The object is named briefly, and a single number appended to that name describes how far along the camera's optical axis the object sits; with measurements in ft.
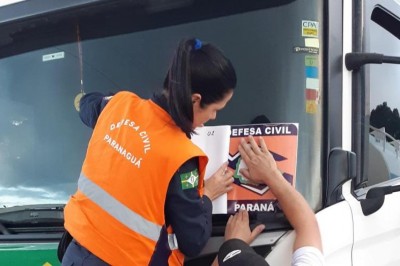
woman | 6.15
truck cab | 6.96
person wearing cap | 6.22
